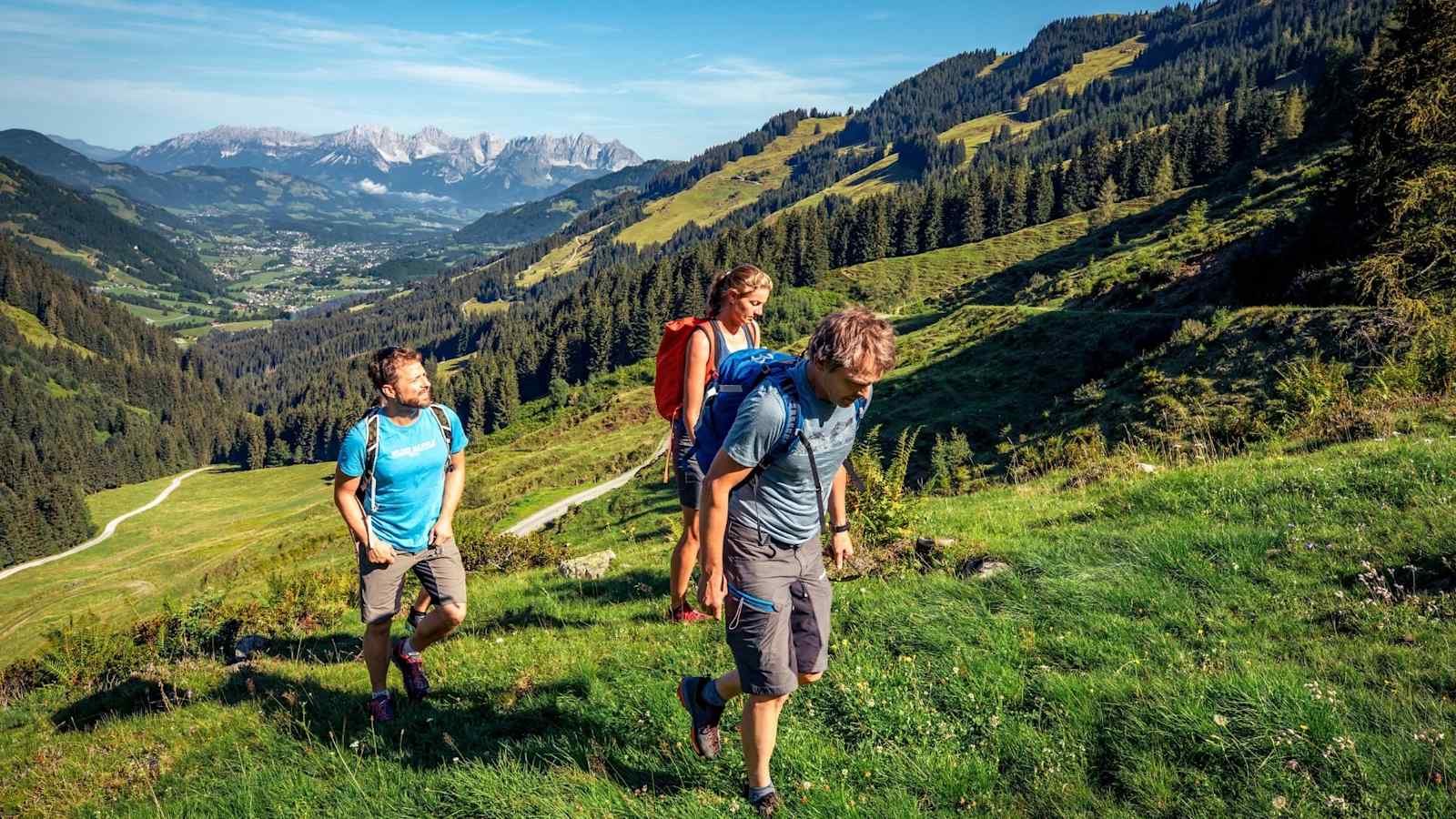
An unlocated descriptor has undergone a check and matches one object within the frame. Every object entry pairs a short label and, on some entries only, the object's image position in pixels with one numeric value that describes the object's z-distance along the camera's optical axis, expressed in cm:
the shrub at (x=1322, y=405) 923
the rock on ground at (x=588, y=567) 978
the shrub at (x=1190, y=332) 2264
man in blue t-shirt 546
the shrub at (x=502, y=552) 1256
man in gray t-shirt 351
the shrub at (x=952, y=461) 1948
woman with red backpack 549
